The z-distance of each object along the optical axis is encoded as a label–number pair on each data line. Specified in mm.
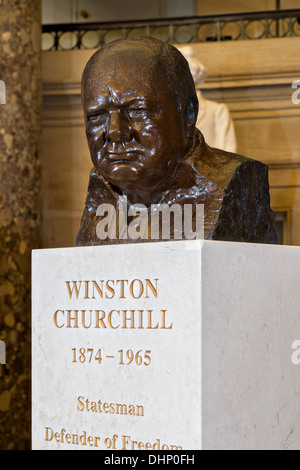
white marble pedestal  2848
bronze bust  3074
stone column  5801
